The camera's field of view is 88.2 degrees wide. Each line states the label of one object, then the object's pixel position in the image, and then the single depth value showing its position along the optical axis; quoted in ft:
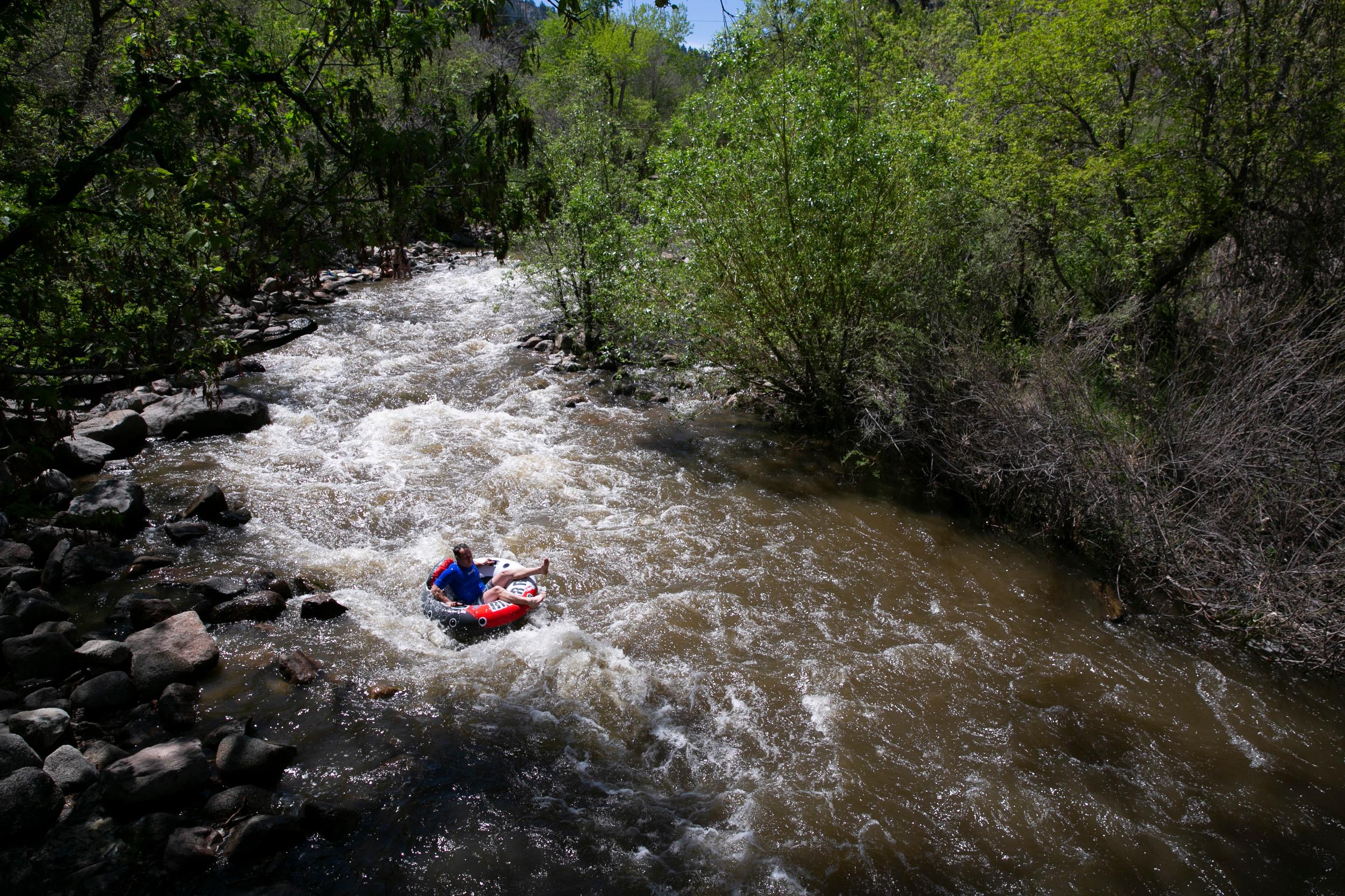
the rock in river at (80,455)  30.89
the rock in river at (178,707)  18.03
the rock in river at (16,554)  23.62
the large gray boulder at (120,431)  33.17
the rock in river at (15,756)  14.92
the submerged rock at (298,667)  20.39
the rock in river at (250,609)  22.54
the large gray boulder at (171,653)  19.29
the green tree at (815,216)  31.30
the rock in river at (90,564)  23.82
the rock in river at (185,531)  26.91
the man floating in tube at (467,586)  23.66
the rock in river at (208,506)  28.43
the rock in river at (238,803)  15.58
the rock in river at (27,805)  14.20
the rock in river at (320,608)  23.03
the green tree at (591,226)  44.57
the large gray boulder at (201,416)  35.94
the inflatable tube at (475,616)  22.91
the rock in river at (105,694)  18.10
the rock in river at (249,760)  16.57
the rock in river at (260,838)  14.79
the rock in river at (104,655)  19.38
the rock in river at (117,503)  26.71
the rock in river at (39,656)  18.92
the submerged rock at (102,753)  16.31
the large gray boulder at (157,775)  15.31
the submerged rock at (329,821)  15.70
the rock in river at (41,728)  16.30
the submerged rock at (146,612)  21.54
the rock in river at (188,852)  14.26
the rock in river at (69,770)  15.47
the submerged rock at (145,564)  24.56
